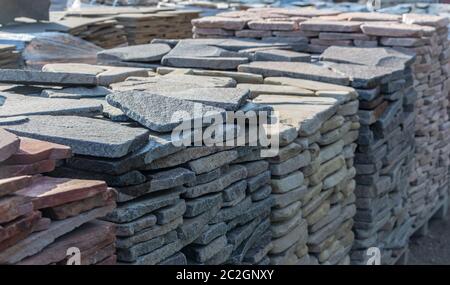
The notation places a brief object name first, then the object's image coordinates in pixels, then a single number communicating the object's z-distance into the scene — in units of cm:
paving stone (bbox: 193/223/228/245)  378
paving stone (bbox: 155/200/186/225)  349
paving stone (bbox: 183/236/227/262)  374
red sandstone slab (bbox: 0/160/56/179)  308
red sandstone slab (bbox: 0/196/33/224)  269
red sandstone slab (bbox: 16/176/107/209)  293
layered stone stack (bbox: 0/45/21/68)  653
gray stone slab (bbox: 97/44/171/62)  625
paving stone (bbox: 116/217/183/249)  335
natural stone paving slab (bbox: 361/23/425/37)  686
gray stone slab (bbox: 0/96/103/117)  396
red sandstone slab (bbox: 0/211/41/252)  270
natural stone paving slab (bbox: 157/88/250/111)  422
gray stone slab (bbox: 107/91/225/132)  374
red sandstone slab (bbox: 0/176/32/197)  273
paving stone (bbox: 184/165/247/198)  372
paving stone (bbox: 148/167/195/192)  350
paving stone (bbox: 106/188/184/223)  334
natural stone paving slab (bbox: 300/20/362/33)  707
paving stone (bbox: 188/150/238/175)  374
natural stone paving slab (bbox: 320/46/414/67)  637
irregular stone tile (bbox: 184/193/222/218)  370
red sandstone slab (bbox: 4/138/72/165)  312
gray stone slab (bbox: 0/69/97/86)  468
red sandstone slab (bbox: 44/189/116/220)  300
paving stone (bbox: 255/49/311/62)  635
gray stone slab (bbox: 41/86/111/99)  454
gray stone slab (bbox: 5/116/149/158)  333
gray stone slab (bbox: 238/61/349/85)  578
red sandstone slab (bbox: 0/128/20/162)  303
